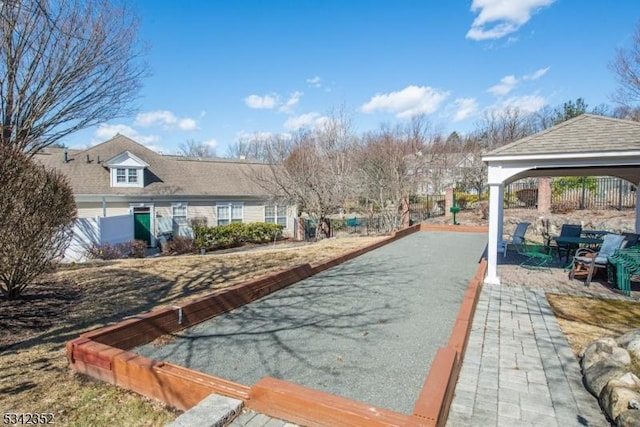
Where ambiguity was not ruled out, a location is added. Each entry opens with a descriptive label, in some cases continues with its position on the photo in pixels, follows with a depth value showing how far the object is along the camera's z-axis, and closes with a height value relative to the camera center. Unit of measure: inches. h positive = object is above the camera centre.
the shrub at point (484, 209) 786.2 -10.0
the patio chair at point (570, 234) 403.3 -33.9
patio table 342.8 -34.6
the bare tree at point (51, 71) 298.4 +122.6
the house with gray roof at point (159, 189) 749.9 +33.6
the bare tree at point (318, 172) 708.0 +65.4
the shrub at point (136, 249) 611.8 -78.7
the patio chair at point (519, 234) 411.1 -34.3
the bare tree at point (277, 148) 793.6 +130.2
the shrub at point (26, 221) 208.1 -11.4
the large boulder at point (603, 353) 146.1 -62.3
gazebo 272.4 +42.0
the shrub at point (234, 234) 751.1 -67.7
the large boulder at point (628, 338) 156.8 -59.6
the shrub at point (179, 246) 703.7 -85.5
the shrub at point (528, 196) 756.8 +18.6
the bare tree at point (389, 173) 737.0 +69.2
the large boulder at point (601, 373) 130.6 -64.0
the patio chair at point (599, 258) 293.3 -45.2
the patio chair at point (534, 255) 362.3 -58.3
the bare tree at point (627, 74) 761.0 +290.2
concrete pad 102.3 -62.9
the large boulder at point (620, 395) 113.4 -62.7
